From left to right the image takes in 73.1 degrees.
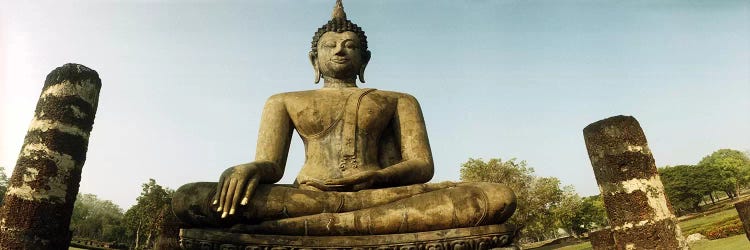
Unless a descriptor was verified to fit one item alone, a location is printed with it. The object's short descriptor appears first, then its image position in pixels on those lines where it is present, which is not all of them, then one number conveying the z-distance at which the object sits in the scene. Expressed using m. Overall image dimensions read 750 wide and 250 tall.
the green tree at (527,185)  35.78
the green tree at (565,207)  36.69
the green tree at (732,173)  55.43
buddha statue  3.93
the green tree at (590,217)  55.53
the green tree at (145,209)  33.38
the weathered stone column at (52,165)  5.73
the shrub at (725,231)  22.16
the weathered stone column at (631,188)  7.11
